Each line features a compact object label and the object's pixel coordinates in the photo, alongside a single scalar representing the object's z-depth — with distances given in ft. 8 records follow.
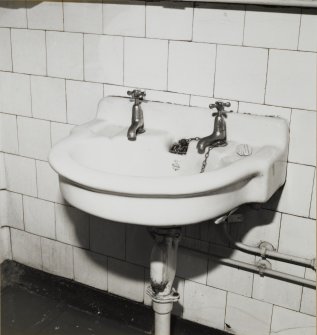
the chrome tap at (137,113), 5.14
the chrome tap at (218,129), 4.74
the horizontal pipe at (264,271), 5.13
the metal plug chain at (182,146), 4.95
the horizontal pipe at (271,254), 5.05
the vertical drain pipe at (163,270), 4.80
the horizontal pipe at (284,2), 4.33
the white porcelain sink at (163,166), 3.87
